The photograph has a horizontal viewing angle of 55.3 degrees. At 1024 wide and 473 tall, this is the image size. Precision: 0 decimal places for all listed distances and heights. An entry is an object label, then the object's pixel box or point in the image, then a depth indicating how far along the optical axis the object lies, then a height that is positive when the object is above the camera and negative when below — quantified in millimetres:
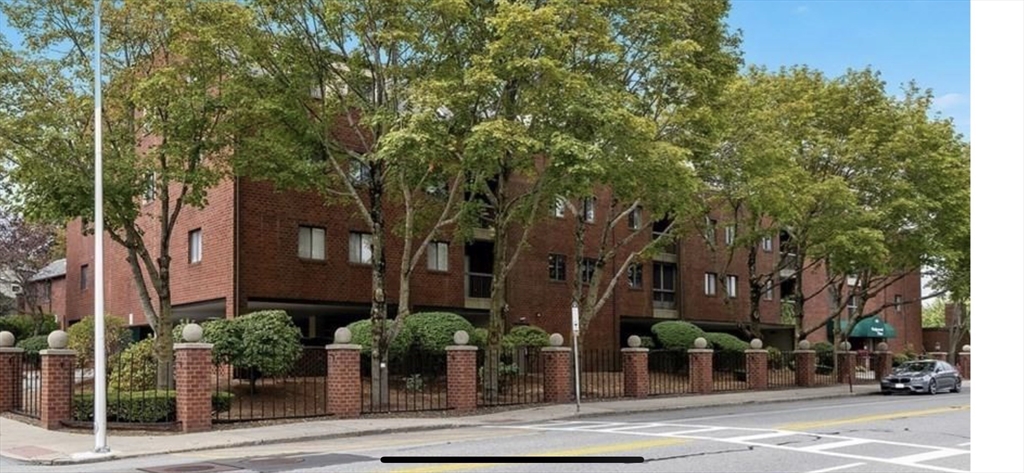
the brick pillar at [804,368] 37406 -3648
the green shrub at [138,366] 23234 -2147
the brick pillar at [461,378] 23047 -2420
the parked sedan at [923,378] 34312 -3803
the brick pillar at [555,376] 26109 -2703
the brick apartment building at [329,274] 29406 +87
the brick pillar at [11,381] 22188 -2326
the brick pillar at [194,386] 18438 -2040
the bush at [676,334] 38062 -2356
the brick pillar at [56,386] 19000 -2084
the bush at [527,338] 29281 -1920
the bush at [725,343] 38250 -2771
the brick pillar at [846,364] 39375 -3778
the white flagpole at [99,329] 15164 -778
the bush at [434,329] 27109 -1483
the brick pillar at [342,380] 21078 -2237
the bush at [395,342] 26594 -1751
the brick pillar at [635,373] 28922 -2926
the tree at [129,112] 19984 +3632
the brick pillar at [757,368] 34656 -3373
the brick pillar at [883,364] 43497 -4120
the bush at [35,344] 32012 -2143
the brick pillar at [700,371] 31750 -3171
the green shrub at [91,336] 30922 -1857
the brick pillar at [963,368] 44812 -4758
